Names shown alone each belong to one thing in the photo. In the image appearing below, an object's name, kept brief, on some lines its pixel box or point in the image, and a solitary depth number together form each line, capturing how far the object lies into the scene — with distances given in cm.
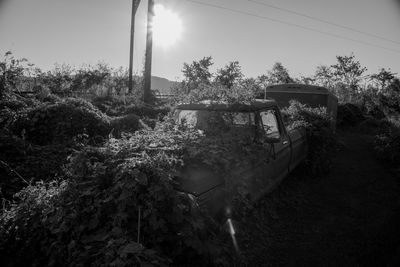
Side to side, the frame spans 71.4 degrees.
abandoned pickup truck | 292
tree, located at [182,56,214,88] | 2858
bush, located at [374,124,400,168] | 793
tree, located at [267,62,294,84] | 3050
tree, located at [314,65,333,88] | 3825
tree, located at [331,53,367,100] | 3697
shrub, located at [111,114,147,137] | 820
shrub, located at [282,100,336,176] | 689
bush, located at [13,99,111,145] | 727
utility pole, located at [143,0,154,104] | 1239
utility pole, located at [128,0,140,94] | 1602
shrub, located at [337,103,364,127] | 1609
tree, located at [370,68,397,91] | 3462
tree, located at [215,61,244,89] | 2659
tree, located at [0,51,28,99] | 973
